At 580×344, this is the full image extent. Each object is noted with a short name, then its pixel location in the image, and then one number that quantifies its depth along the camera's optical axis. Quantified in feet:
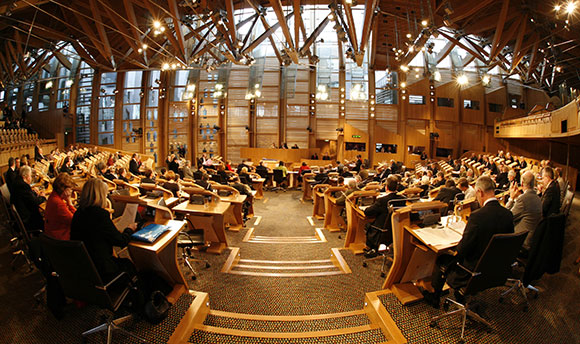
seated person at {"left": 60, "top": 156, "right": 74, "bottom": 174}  27.83
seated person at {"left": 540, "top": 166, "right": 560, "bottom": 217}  12.42
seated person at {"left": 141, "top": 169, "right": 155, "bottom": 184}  20.59
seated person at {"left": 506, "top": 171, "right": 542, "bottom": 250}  11.39
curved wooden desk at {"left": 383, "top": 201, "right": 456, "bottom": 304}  10.37
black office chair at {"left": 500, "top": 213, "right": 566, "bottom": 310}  9.93
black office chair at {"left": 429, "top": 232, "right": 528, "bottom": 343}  7.70
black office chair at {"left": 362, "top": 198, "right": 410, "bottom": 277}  12.66
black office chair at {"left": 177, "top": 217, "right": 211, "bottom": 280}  11.98
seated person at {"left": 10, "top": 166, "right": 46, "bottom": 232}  12.84
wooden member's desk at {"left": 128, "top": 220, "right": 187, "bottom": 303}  8.84
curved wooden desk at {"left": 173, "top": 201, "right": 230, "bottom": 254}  14.32
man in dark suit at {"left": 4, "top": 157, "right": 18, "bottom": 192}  15.65
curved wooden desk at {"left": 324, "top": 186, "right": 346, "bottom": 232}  20.22
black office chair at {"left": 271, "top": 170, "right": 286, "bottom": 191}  39.06
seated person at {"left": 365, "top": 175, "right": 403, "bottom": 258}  12.92
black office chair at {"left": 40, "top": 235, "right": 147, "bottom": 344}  6.53
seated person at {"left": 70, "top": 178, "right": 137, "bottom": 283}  7.35
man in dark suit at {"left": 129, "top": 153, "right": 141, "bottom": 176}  34.77
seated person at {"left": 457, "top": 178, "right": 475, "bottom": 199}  16.10
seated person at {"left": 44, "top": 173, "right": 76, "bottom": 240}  8.63
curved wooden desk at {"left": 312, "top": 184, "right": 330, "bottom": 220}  24.96
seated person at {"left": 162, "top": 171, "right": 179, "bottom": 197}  17.84
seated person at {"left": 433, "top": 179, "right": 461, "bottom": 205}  16.90
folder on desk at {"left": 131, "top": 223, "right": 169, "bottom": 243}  8.16
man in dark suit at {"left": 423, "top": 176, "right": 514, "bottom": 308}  8.23
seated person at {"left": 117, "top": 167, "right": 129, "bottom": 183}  24.45
